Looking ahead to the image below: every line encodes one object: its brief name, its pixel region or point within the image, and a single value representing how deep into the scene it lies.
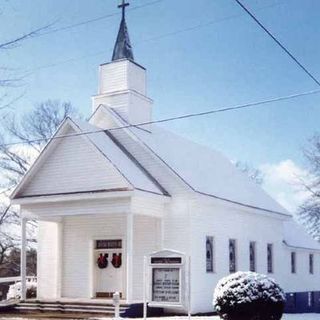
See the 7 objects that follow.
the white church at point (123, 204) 23.38
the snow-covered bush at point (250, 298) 16.70
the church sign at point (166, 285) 18.31
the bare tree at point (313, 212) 45.76
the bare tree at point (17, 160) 39.78
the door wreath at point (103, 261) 25.67
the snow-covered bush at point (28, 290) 31.02
